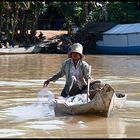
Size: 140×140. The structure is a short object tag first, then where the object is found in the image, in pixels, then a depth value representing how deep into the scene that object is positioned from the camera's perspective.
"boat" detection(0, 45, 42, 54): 37.58
